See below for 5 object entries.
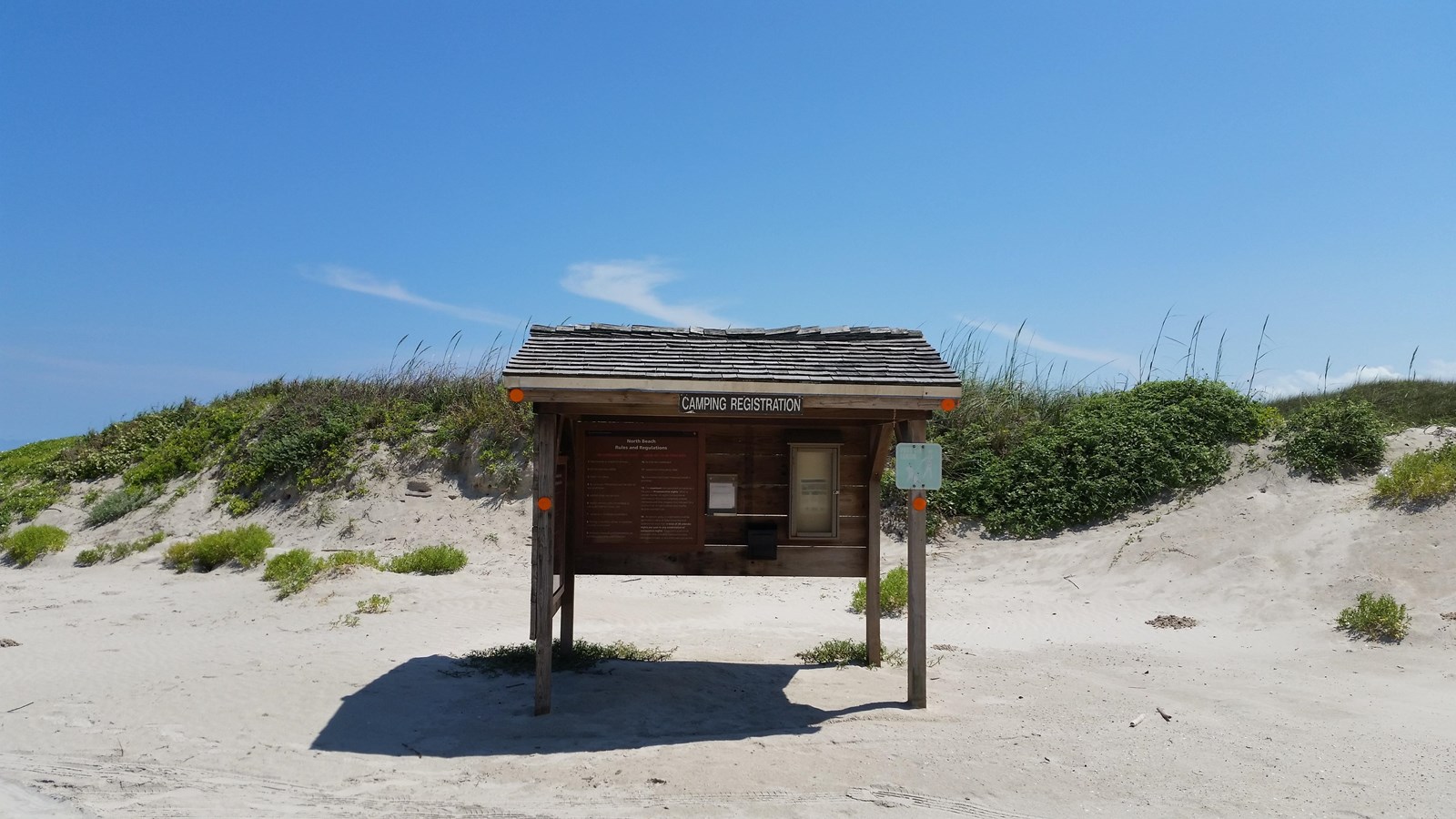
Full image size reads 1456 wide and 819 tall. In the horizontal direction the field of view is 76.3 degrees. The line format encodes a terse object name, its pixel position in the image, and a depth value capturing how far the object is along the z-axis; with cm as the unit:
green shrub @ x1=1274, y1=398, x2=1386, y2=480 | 1526
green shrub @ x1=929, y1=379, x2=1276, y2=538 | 1611
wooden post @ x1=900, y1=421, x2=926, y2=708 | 808
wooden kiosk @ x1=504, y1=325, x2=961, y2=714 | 761
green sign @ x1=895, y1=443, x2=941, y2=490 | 786
